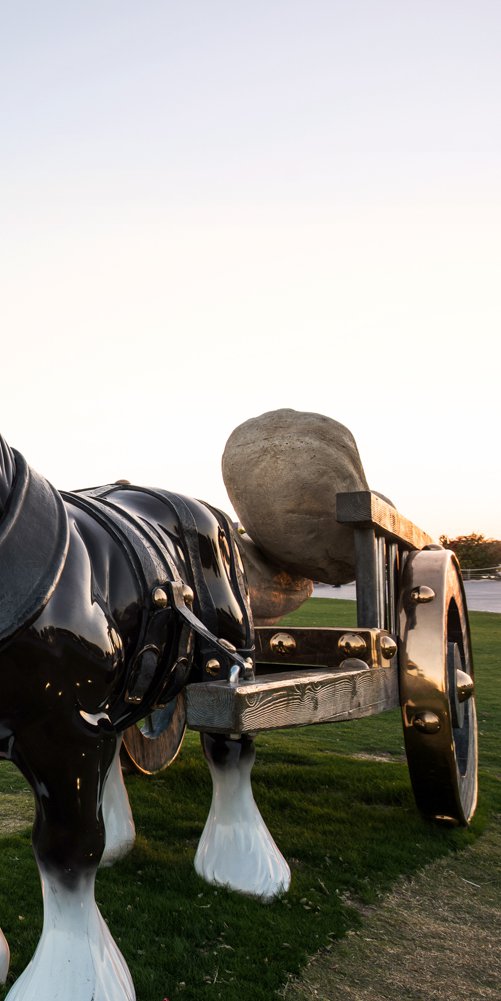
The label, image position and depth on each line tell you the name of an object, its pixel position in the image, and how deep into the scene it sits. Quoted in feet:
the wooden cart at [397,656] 9.09
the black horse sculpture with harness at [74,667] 5.71
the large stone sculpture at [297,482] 12.01
